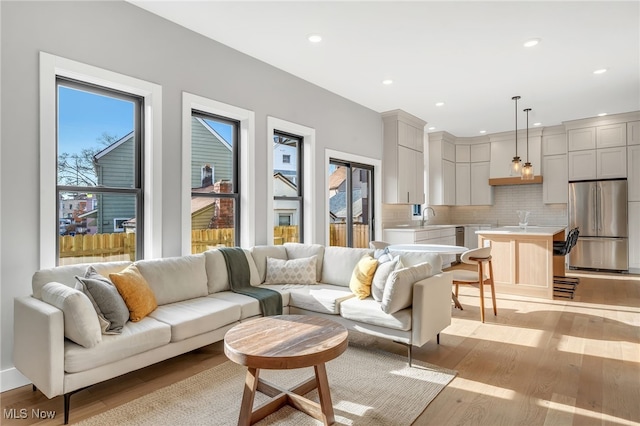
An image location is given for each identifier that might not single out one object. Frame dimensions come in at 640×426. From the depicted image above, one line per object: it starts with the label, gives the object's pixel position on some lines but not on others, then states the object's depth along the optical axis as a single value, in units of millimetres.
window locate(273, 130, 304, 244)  4812
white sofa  2154
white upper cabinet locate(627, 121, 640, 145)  6723
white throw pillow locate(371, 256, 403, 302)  3148
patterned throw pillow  3924
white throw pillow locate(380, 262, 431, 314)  2836
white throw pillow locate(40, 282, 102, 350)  2164
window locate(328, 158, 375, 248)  5762
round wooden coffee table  1938
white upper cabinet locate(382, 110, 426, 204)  6480
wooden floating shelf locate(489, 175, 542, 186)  7999
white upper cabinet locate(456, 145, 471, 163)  8766
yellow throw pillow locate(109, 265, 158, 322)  2635
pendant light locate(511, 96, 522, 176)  5215
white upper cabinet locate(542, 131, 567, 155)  7562
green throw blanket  3359
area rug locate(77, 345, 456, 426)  2150
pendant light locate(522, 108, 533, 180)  5367
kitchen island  4930
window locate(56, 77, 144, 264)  3004
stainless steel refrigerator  6742
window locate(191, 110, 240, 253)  3902
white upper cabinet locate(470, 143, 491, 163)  8508
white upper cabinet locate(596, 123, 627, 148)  6846
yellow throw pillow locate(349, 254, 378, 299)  3322
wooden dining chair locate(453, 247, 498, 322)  3949
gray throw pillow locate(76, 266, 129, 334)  2424
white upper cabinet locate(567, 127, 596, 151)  7117
